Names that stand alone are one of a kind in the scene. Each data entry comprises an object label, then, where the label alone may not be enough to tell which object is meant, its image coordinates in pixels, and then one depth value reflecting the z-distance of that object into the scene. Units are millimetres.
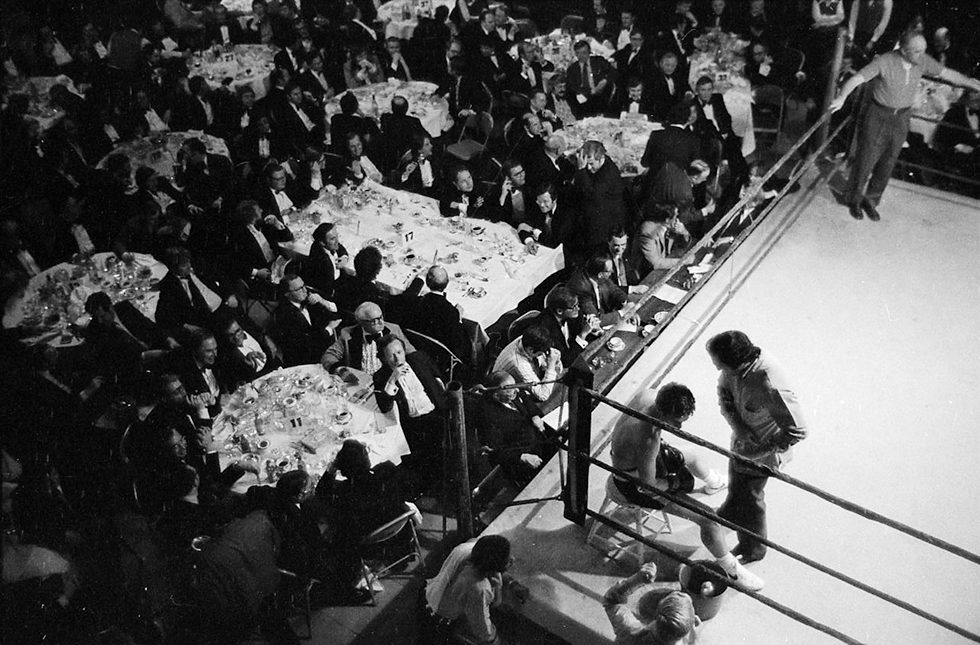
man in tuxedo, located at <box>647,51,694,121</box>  8789
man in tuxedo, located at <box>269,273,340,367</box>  5797
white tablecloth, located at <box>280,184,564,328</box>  6051
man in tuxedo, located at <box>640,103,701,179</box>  7199
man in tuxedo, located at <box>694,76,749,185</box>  7664
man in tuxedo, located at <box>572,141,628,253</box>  6812
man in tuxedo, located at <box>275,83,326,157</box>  8344
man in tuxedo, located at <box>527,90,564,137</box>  7867
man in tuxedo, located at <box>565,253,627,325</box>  5969
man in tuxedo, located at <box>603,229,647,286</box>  6414
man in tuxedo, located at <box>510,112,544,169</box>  7605
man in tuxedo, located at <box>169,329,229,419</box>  5281
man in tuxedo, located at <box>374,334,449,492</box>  5078
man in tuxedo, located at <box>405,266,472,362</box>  5637
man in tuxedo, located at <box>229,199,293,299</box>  6438
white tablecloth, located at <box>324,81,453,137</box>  8641
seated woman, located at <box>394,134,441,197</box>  7652
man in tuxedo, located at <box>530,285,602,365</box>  5578
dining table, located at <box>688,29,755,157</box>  8438
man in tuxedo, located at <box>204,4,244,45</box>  10383
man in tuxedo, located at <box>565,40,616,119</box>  9000
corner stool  3939
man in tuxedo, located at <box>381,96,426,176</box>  8109
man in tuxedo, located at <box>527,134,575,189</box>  7348
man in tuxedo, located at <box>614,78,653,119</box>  8992
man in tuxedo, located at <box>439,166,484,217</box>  6969
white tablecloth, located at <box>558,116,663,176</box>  7751
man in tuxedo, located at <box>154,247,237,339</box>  5883
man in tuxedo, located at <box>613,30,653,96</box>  9031
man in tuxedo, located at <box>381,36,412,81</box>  9625
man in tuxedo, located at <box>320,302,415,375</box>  5363
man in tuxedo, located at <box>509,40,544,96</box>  9586
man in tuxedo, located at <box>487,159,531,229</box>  7023
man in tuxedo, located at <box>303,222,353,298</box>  6184
